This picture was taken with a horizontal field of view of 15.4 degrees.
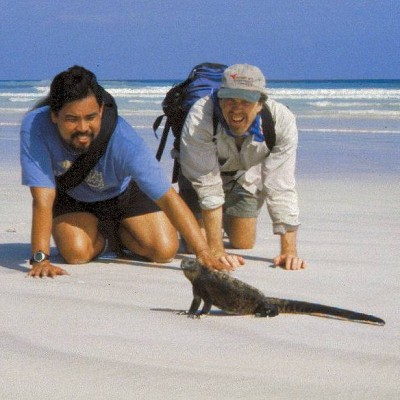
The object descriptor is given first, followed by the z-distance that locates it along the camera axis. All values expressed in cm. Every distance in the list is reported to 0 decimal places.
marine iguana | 665
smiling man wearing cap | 873
